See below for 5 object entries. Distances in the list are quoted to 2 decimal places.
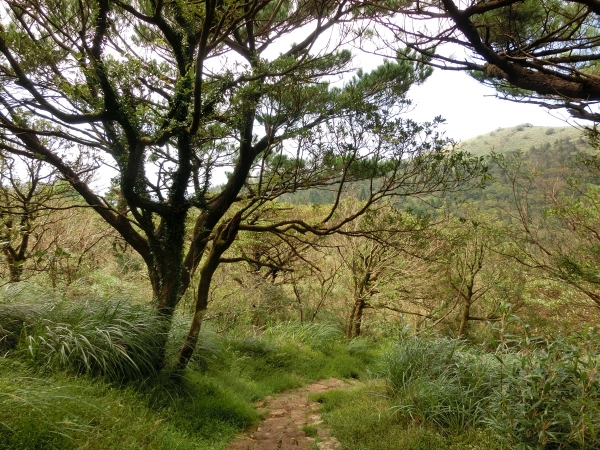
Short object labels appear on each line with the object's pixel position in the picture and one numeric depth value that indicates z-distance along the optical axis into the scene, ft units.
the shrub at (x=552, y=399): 7.97
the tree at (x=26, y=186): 19.12
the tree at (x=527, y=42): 9.00
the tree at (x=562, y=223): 20.43
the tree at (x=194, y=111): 11.38
